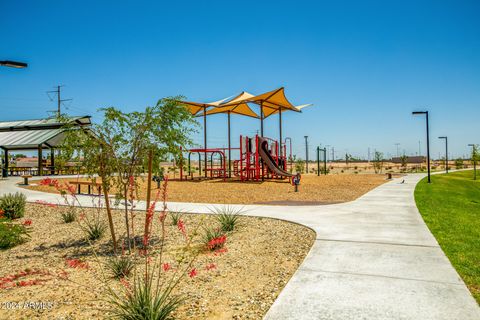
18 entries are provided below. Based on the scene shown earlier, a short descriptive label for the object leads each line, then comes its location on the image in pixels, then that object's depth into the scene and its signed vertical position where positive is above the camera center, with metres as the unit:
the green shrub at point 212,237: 6.46 -1.44
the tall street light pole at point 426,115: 21.49 +3.12
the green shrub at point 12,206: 10.53 -1.27
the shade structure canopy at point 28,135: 29.01 +3.10
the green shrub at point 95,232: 7.75 -1.56
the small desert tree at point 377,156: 49.79 +0.98
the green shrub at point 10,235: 7.50 -1.56
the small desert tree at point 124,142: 6.36 +0.47
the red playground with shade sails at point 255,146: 22.88 +1.36
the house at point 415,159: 129.65 +1.35
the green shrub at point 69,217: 9.77 -1.51
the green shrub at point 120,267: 5.06 -1.57
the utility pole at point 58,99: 58.39 +12.08
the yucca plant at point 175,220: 8.64 -1.47
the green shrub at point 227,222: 7.86 -1.38
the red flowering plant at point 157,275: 3.38 -1.63
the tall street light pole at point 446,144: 37.53 +2.13
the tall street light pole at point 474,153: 34.33 +0.92
